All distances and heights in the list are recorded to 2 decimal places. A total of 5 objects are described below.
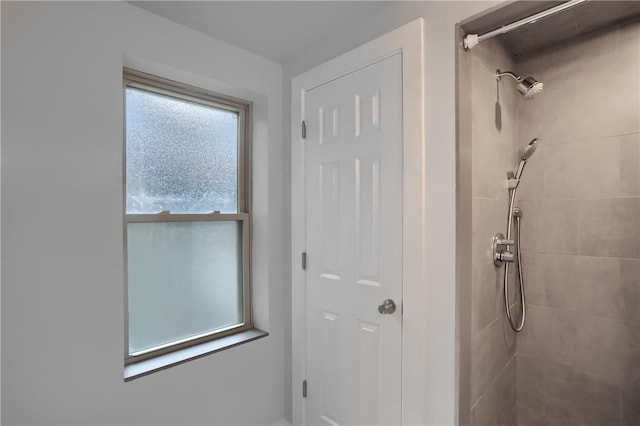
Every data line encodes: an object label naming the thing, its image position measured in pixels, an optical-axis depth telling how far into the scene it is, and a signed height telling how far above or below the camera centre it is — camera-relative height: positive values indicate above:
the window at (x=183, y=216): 1.71 +0.00
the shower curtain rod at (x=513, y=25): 1.06 +0.68
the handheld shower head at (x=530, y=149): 1.84 +0.36
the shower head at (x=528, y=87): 1.47 +0.58
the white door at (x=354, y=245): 1.49 -0.16
